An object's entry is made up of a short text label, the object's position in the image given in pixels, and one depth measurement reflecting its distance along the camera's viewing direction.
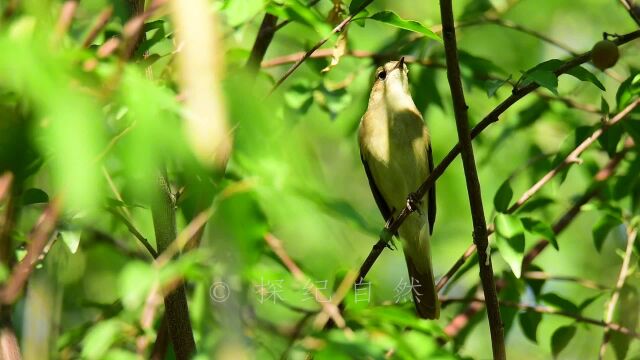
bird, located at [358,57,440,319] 10.18
